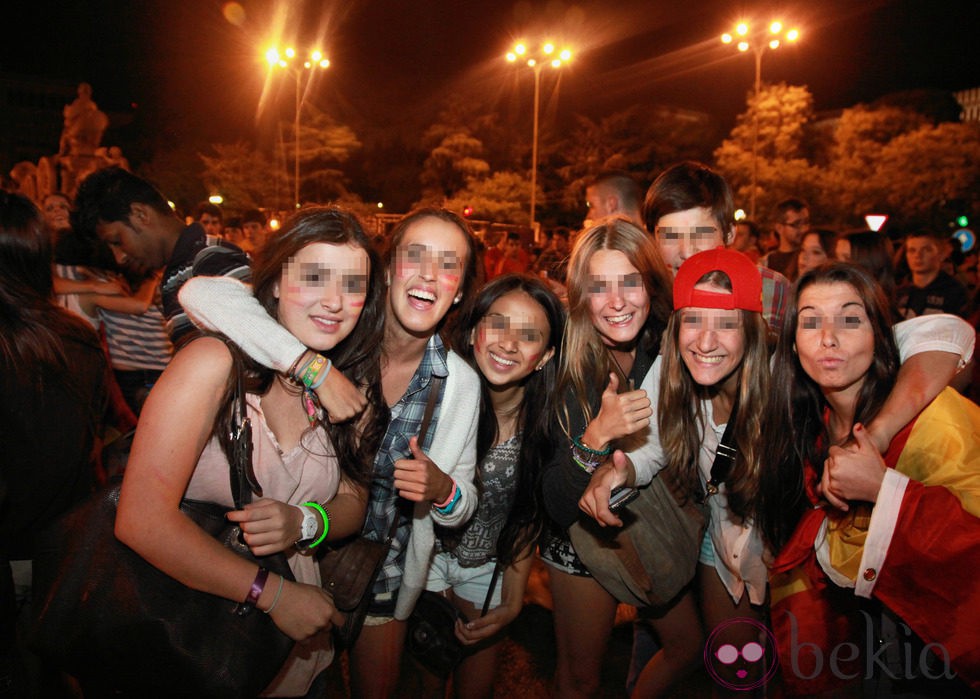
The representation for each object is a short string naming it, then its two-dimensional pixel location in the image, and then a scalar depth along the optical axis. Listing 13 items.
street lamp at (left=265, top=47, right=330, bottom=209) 26.01
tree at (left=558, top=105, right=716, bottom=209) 33.53
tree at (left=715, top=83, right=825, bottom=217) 28.81
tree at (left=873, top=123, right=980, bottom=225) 25.47
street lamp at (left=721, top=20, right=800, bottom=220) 17.61
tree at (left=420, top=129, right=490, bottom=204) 31.77
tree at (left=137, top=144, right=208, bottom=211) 32.34
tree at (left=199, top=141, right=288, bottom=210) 31.33
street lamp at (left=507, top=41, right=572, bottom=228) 22.62
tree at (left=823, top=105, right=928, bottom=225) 27.56
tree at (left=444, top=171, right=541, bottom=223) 30.38
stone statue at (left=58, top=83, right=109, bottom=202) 12.03
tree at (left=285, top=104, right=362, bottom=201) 32.69
